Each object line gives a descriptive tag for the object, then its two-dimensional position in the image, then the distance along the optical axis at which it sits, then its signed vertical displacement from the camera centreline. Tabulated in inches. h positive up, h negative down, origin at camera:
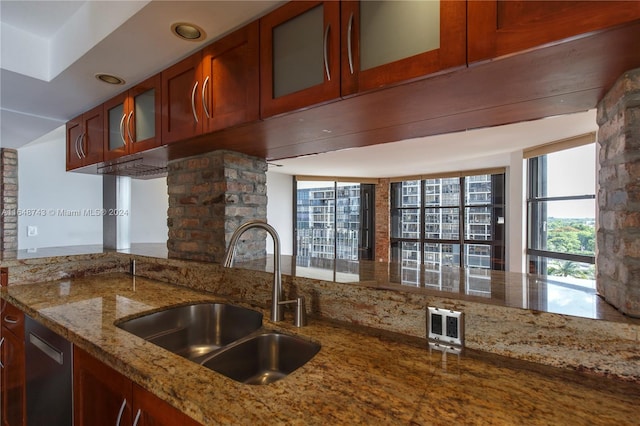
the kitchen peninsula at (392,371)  26.0 -16.4
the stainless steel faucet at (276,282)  45.0 -10.3
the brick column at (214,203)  69.6 +2.9
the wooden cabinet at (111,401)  31.9 -22.0
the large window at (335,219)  273.1 -3.3
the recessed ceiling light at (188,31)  49.2 +30.2
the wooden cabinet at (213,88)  48.5 +22.3
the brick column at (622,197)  31.6 +2.1
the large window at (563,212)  130.6 +2.0
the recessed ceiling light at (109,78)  66.2 +29.9
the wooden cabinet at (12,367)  60.4 -31.5
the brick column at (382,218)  273.4 -2.7
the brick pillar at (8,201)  140.2 +6.1
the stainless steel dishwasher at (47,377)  47.5 -27.2
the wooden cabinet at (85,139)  83.4 +21.7
